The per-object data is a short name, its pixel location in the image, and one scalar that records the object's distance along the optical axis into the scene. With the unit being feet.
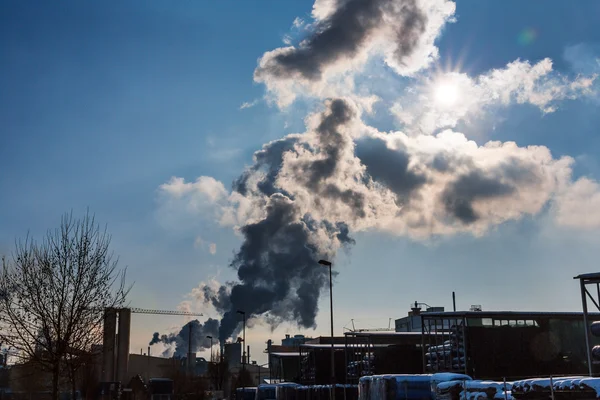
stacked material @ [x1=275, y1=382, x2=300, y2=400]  161.48
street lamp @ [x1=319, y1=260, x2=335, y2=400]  143.33
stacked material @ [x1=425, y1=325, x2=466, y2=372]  125.59
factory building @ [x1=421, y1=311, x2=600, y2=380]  125.59
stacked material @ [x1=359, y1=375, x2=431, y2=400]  77.20
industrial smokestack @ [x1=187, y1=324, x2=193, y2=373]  498.44
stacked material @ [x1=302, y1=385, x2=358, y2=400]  156.66
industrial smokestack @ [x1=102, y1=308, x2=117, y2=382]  398.25
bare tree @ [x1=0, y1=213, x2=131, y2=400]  79.66
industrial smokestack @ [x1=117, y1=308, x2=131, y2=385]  426.10
